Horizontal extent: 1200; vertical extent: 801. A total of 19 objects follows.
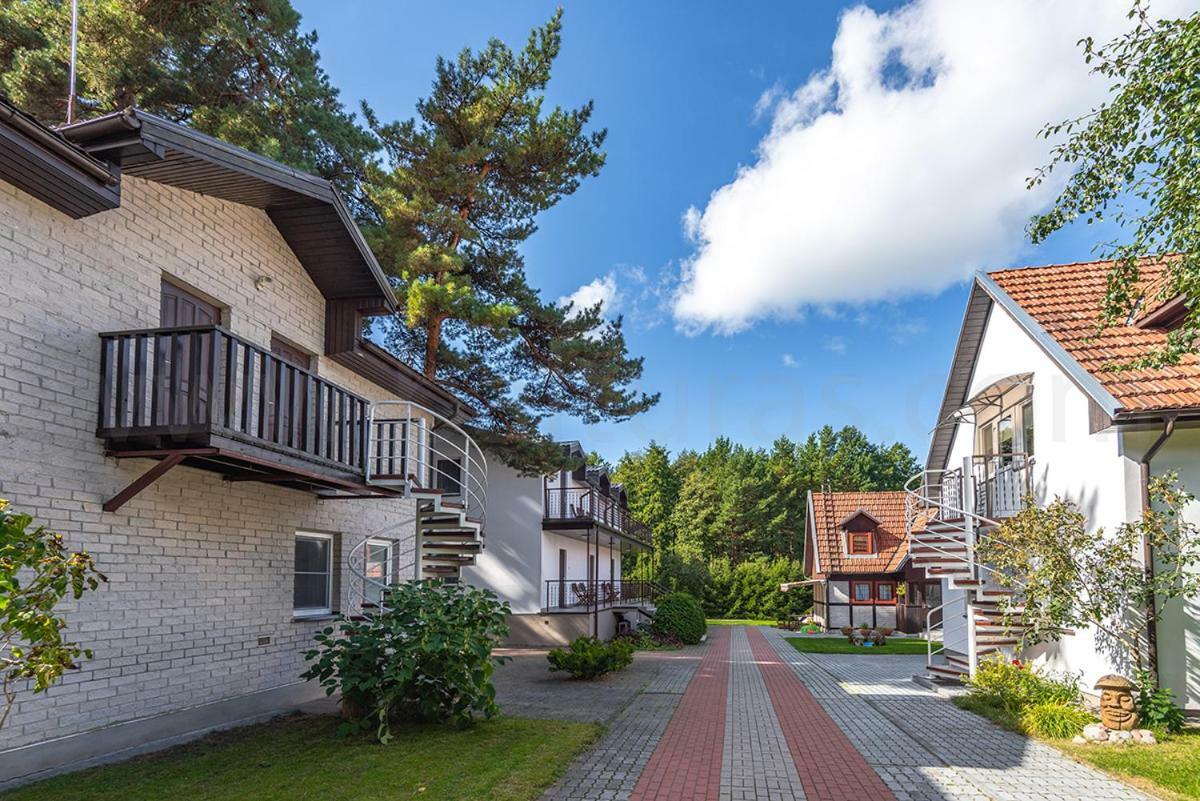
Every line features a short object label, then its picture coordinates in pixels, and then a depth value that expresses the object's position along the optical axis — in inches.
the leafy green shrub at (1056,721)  362.9
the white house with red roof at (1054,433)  381.7
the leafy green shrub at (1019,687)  406.6
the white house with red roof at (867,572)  1125.1
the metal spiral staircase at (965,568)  498.3
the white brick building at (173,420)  282.8
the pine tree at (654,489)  2030.0
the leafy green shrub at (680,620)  914.1
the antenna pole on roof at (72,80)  313.4
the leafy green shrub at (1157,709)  355.6
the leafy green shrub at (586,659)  552.7
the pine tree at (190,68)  586.2
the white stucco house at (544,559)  853.2
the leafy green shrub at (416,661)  332.2
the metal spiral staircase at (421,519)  447.5
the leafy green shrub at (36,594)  163.6
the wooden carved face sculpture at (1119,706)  352.5
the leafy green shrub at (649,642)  868.6
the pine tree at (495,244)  706.2
